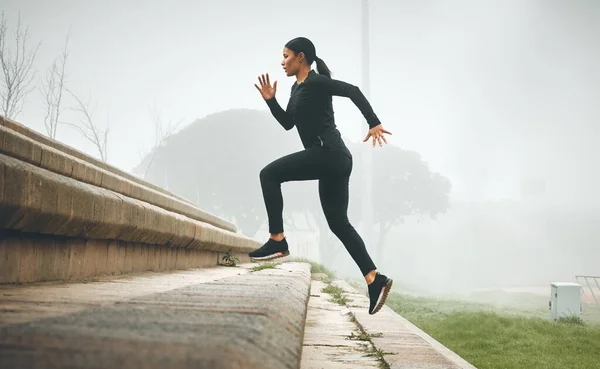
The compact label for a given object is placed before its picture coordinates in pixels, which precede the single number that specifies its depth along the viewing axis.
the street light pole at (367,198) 39.94
